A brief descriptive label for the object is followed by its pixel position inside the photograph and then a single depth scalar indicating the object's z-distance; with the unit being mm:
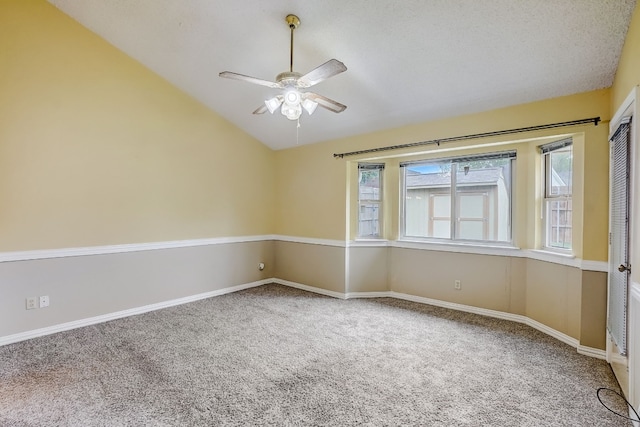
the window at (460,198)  3844
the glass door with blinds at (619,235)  2203
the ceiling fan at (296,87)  2220
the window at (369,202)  4740
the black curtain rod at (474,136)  2874
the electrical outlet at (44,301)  3154
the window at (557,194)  3186
